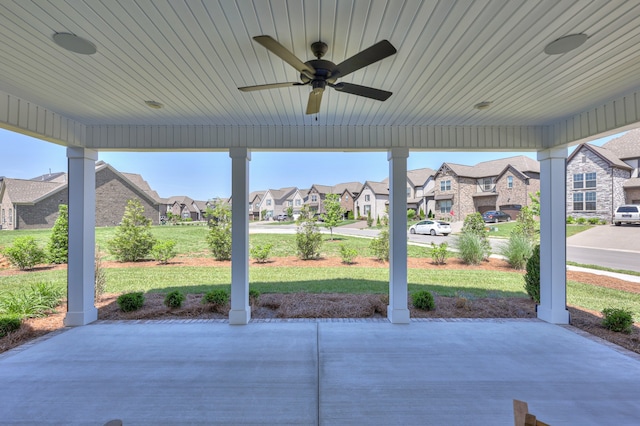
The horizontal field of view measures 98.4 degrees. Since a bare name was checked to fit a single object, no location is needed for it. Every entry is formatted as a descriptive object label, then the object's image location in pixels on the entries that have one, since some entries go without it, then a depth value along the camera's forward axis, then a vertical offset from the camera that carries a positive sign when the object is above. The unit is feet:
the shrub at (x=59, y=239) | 20.81 -1.85
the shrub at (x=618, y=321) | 12.25 -4.77
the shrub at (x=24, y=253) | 20.30 -2.82
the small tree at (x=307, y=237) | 25.93 -2.10
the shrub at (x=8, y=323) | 12.14 -4.86
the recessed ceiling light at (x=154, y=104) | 11.03 +4.50
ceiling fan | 5.68 +3.45
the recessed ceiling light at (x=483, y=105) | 11.27 +4.56
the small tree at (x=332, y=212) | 29.86 +0.33
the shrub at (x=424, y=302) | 15.42 -4.86
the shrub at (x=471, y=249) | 23.64 -2.94
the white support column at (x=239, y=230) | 13.93 -0.76
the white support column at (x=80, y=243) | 13.64 -1.38
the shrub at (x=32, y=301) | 13.98 -4.54
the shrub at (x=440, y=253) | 24.56 -3.42
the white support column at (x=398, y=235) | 14.02 -1.03
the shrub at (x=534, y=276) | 15.46 -3.49
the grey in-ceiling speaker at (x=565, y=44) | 6.88 +4.43
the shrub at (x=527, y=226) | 23.22 -0.94
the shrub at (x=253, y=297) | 16.37 -4.88
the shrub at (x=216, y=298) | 15.64 -4.71
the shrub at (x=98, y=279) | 16.85 -3.97
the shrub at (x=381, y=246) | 25.70 -2.92
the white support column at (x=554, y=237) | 13.85 -1.11
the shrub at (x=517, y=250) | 22.11 -2.87
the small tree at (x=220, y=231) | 24.45 -1.45
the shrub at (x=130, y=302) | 15.02 -4.76
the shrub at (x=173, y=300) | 15.48 -4.80
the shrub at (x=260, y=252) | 26.50 -3.58
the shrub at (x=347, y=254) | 25.67 -3.64
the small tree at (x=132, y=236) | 24.39 -1.86
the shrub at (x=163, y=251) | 24.70 -3.23
